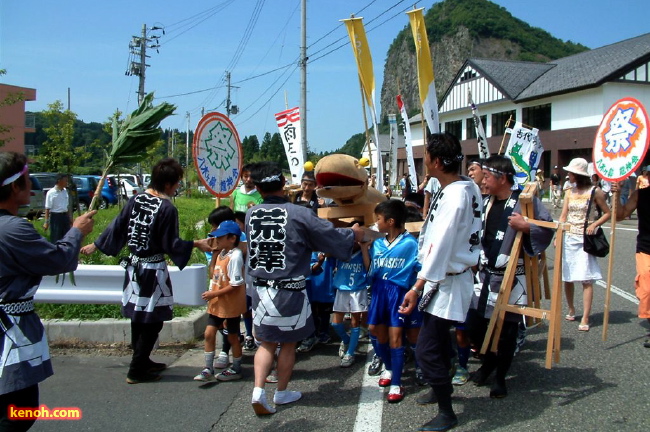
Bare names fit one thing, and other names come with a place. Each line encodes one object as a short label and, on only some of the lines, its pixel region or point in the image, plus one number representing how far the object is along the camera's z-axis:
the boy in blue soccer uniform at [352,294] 4.74
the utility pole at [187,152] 38.21
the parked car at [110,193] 21.67
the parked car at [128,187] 24.35
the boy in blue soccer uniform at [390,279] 4.21
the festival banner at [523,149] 7.85
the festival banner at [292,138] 8.57
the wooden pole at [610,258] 4.87
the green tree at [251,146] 41.91
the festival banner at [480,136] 7.98
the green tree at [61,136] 15.33
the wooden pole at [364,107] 6.37
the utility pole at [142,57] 26.45
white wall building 26.84
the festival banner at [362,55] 6.52
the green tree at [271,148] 39.88
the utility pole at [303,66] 17.55
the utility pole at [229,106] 37.38
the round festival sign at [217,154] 5.74
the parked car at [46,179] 19.46
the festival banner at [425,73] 6.39
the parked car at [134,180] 24.84
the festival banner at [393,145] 8.16
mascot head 4.42
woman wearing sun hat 5.77
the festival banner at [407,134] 7.63
